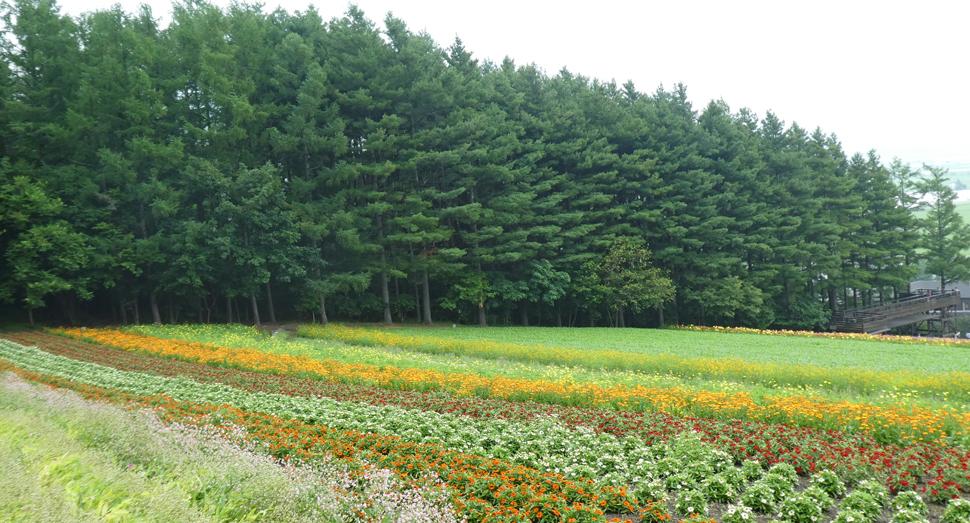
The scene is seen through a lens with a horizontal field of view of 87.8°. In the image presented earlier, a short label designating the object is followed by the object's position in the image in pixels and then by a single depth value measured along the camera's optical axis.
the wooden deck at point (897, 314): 35.72
